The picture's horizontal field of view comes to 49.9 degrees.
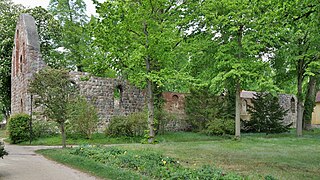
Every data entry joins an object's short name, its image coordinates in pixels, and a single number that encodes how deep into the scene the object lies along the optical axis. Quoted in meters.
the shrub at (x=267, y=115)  25.88
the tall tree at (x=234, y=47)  17.89
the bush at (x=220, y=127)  23.06
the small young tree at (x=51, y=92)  14.39
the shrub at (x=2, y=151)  8.90
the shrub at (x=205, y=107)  24.36
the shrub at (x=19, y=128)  19.34
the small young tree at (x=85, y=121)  19.61
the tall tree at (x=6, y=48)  30.68
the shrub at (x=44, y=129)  20.19
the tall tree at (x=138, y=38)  17.05
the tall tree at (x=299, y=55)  19.81
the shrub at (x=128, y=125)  21.17
